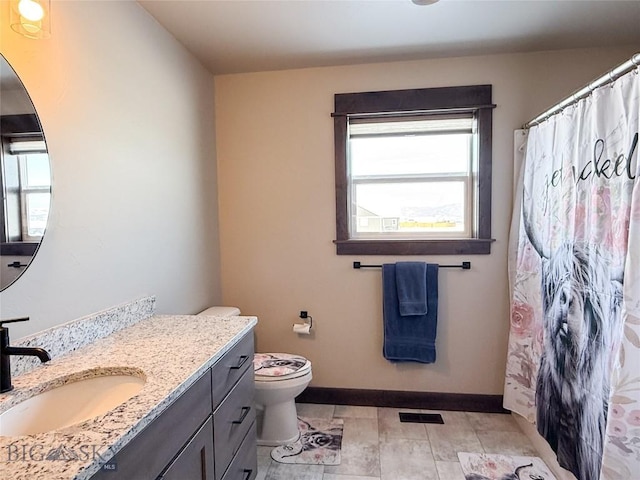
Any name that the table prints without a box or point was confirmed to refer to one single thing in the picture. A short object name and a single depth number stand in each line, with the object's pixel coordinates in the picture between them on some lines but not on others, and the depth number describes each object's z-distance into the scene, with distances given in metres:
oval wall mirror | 1.18
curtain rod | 1.38
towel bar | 2.54
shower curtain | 1.34
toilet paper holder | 2.70
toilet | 2.10
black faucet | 1.04
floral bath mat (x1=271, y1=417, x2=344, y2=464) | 2.06
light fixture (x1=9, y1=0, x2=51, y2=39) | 1.18
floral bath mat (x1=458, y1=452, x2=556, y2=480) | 1.92
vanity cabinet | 0.91
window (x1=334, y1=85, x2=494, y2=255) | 2.51
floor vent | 2.45
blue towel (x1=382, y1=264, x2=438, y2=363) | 2.52
